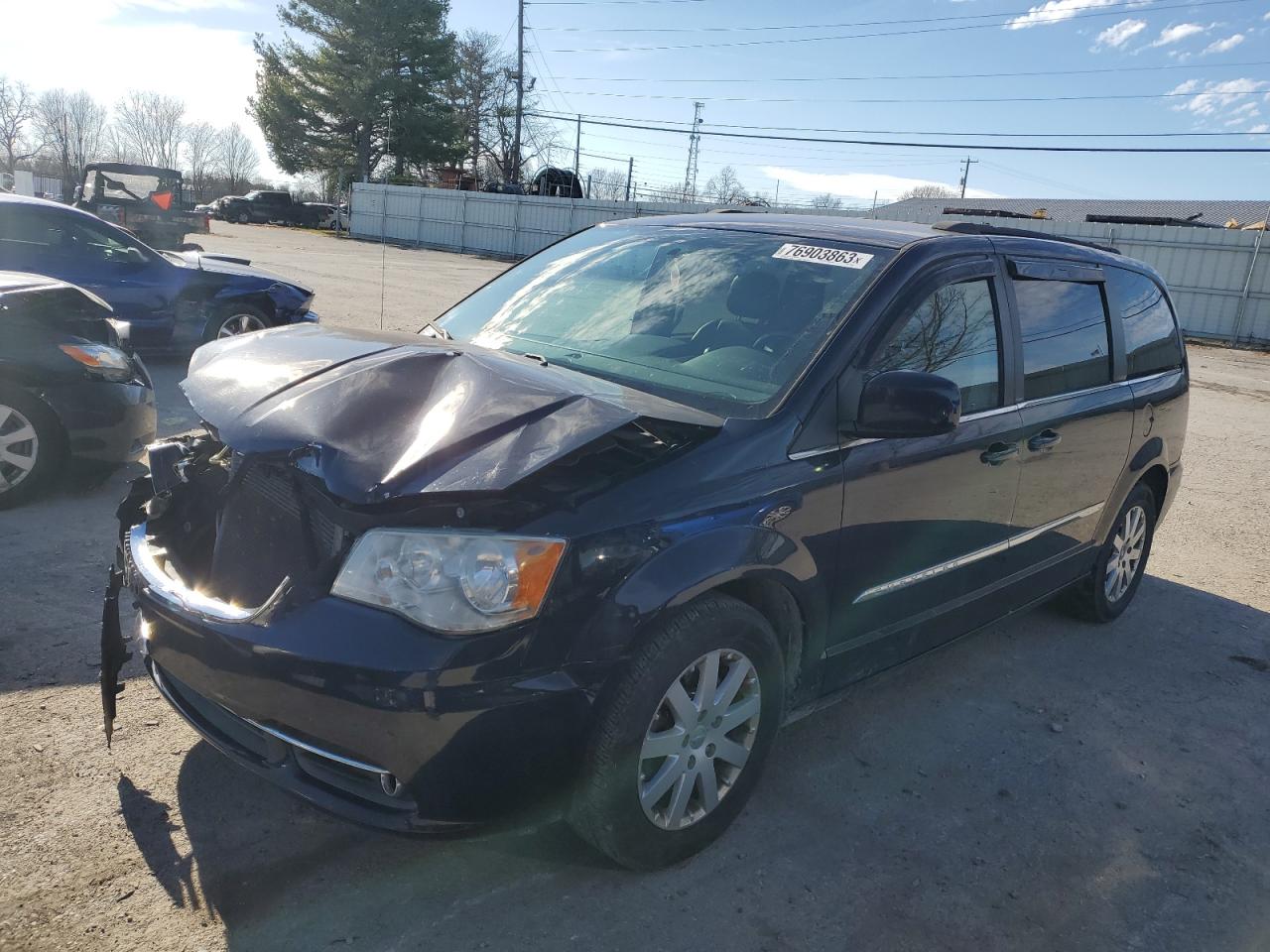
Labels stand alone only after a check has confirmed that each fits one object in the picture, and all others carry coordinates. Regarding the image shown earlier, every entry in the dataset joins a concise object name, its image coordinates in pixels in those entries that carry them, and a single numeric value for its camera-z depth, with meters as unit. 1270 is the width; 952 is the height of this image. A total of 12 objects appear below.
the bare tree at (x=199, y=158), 83.12
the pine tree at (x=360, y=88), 48.53
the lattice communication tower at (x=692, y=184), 41.34
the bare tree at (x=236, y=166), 83.69
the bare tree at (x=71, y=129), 68.66
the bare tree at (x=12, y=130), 64.56
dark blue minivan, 2.27
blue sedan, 8.12
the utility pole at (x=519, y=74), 47.69
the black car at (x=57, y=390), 5.11
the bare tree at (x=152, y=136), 82.06
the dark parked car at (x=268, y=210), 49.88
